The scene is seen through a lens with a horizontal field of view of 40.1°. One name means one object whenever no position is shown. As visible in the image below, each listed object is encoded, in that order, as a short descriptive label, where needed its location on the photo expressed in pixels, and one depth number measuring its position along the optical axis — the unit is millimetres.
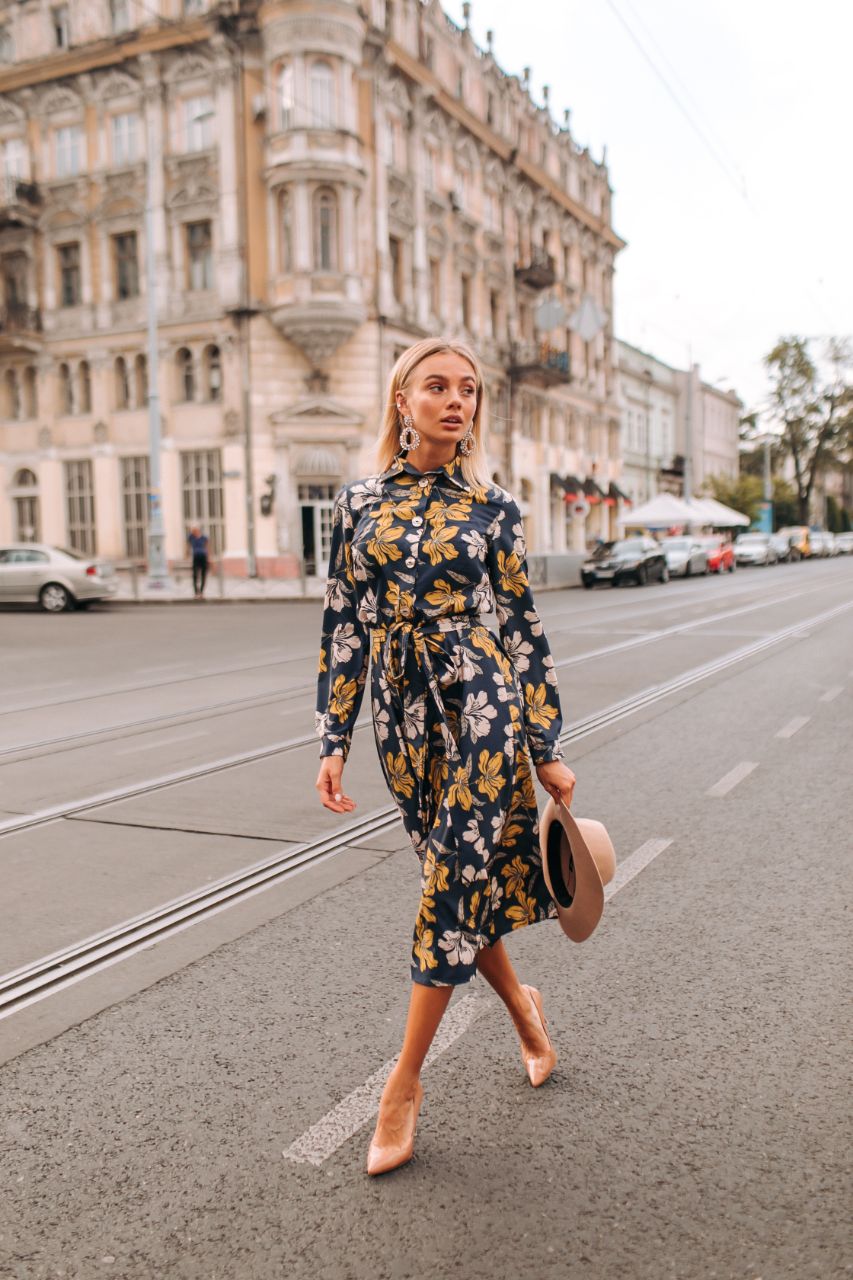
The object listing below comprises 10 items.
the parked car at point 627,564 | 33250
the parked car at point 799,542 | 61188
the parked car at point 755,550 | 53750
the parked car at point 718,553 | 43000
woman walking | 2689
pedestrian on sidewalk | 27469
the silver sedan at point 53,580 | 24641
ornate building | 32375
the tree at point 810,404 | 80938
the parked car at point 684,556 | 39281
